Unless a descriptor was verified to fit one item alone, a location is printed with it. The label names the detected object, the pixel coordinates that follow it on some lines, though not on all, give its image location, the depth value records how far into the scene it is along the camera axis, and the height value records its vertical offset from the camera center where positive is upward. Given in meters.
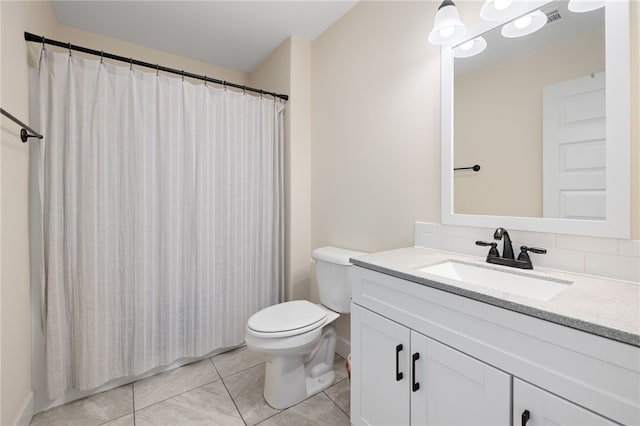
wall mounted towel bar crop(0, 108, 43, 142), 1.24 +0.37
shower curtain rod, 1.45 +0.90
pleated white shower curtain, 1.54 -0.03
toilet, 1.47 -0.66
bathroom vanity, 0.62 -0.39
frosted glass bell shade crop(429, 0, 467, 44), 1.21 +0.80
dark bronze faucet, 1.10 -0.18
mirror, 0.94 +0.33
